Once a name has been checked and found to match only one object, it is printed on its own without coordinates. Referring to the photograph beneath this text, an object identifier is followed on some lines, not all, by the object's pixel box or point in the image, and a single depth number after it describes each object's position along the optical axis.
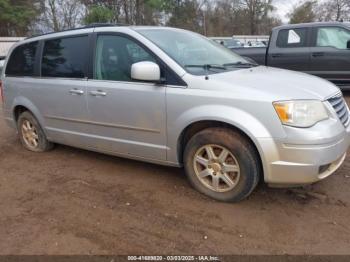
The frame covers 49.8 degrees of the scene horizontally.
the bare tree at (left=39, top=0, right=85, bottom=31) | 40.75
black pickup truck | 8.38
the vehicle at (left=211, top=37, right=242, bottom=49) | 21.95
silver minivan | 3.33
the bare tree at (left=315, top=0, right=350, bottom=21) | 47.66
